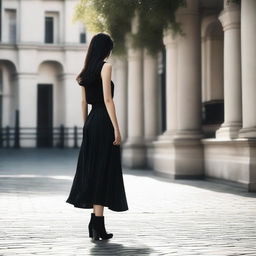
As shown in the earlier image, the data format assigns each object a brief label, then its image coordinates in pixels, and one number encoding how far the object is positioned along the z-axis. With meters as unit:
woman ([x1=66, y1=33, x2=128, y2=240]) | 6.68
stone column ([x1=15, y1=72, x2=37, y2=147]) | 44.03
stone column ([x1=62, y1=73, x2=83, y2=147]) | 44.69
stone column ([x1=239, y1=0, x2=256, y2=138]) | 13.53
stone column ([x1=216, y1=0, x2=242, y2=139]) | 15.60
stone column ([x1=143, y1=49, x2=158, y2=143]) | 22.95
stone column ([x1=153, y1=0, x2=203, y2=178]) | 17.52
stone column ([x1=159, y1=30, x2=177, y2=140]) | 18.58
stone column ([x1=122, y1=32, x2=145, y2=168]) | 23.81
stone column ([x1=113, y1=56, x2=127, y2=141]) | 27.11
